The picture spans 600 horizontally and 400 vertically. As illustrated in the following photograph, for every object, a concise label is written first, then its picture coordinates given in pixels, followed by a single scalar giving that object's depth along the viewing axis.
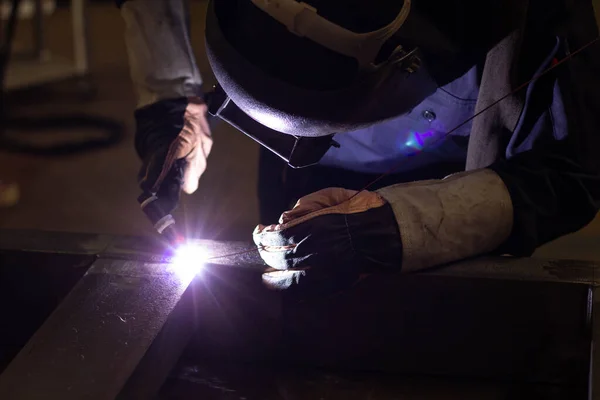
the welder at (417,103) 1.12
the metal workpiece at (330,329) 1.17
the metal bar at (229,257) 1.20
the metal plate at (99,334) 1.06
